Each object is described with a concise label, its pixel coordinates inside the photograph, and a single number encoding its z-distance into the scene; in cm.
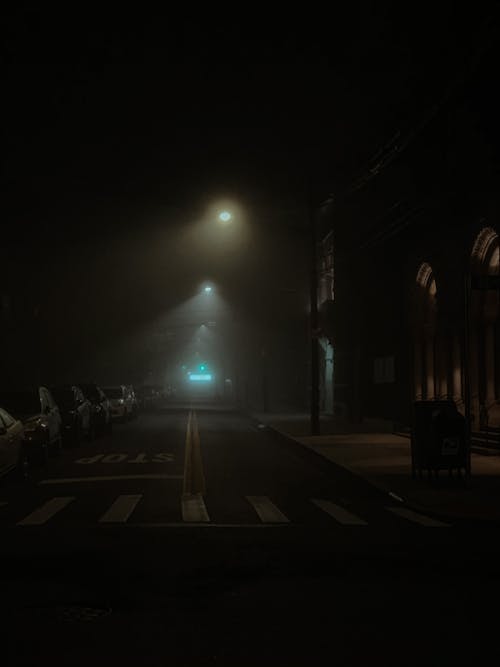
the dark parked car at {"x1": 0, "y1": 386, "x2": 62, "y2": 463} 2167
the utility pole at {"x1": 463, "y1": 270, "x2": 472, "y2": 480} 1608
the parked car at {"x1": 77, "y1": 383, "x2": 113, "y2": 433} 3416
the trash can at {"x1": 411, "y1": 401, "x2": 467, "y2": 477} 1641
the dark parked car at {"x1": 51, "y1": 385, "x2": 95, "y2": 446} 2869
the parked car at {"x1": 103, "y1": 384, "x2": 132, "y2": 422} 4672
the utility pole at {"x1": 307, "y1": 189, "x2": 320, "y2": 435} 3023
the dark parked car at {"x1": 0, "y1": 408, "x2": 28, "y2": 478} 1712
